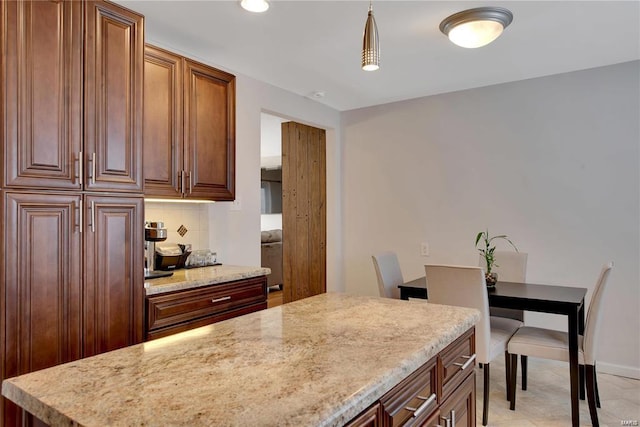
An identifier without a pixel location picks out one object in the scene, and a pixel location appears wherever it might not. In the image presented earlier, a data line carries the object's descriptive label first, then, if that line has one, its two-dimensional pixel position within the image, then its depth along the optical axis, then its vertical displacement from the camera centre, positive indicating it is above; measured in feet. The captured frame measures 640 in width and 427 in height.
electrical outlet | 13.41 -1.16
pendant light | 5.01 +2.13
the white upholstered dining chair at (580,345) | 7.64 -2.66
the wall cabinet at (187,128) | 7.89 +1.86
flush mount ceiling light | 7.61 +3.71
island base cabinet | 3.21 -1.72
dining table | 7.63 -1.78
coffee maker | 8.22 -0.57
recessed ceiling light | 7.20 +3.83
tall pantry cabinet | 5.33 +0.49
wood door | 15.48 +0.16
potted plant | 9.30 -1.01
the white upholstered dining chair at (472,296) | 8.04 -1.69
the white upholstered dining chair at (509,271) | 10.48 -1.51
